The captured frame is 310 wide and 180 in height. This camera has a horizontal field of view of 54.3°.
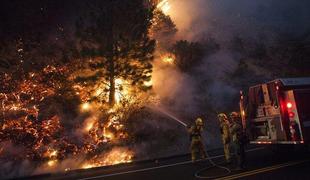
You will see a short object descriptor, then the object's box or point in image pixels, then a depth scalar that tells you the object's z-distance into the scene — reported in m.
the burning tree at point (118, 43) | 16.05
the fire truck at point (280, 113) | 8.60
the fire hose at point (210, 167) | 8.16
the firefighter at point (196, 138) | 10.56
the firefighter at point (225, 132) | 9.62
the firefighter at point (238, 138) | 8.61
